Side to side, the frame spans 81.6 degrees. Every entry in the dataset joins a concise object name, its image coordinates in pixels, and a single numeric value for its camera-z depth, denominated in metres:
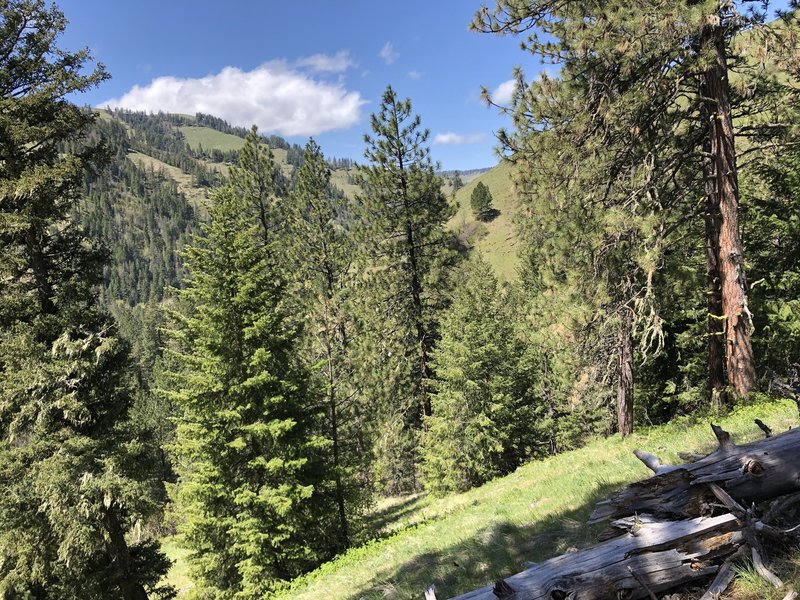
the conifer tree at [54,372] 10.95
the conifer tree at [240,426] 12.30
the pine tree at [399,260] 21.05
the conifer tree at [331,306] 14.29
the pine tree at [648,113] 8.12
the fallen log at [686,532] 3.59
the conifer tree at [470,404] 23.06
